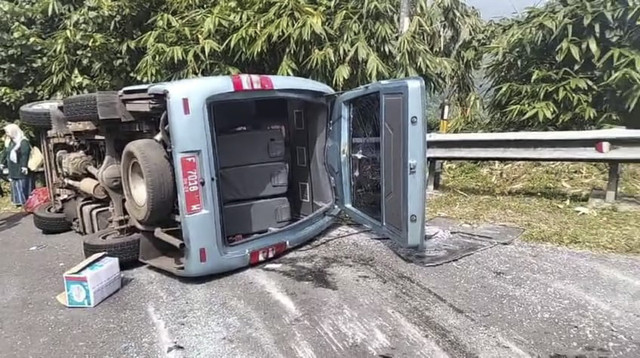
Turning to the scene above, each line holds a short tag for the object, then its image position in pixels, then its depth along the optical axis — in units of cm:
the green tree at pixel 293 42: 668
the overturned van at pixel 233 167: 352
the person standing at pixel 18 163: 751
